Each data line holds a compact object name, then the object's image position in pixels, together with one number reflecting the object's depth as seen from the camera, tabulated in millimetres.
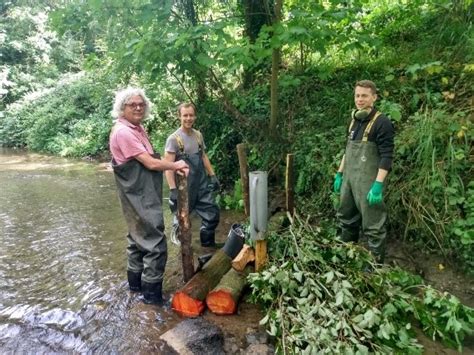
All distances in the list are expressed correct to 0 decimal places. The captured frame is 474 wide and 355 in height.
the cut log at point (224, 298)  3455
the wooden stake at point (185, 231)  3756
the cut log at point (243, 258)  3818
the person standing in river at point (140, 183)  3434
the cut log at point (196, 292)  3469
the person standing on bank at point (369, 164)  3629
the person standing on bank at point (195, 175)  4574
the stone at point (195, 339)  2986
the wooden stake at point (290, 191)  4625
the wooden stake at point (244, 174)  5043
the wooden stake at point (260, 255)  3799
